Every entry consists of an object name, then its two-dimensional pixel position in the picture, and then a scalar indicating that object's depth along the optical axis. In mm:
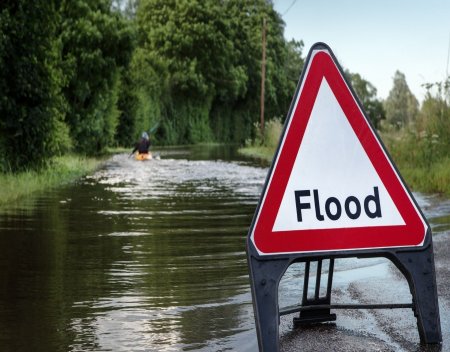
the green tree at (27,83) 16234
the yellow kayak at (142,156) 31141
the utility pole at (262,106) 51981
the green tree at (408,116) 18109
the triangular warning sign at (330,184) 4281
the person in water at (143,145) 30327
